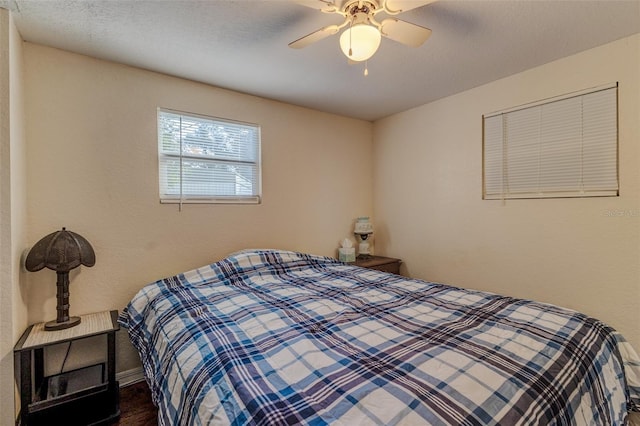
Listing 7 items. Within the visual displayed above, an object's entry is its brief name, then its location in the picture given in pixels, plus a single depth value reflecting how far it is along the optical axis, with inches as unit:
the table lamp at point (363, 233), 134.3
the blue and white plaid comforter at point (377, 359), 33.1
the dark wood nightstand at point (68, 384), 61.2
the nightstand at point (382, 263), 123.3
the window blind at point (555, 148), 78.7
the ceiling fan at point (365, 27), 54.8
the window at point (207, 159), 94.8
